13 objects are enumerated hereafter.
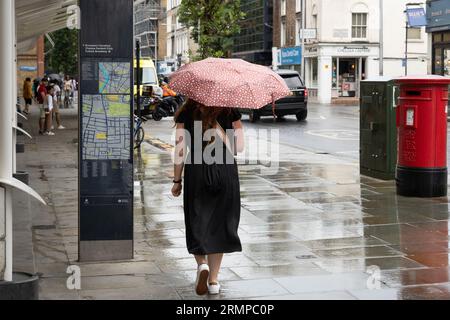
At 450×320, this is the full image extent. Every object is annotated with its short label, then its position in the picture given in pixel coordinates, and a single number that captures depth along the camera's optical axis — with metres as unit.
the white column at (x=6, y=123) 5.34
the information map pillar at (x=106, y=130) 6.73
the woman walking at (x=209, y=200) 5.95
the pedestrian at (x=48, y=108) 22.36
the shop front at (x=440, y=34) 34.69
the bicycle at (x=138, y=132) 18.19
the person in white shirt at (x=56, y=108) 24.69
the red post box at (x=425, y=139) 10.45
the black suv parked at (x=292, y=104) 29.08
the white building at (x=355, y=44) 51.97
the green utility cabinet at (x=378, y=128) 11.91
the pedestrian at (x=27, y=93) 36.38
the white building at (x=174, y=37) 84.21
